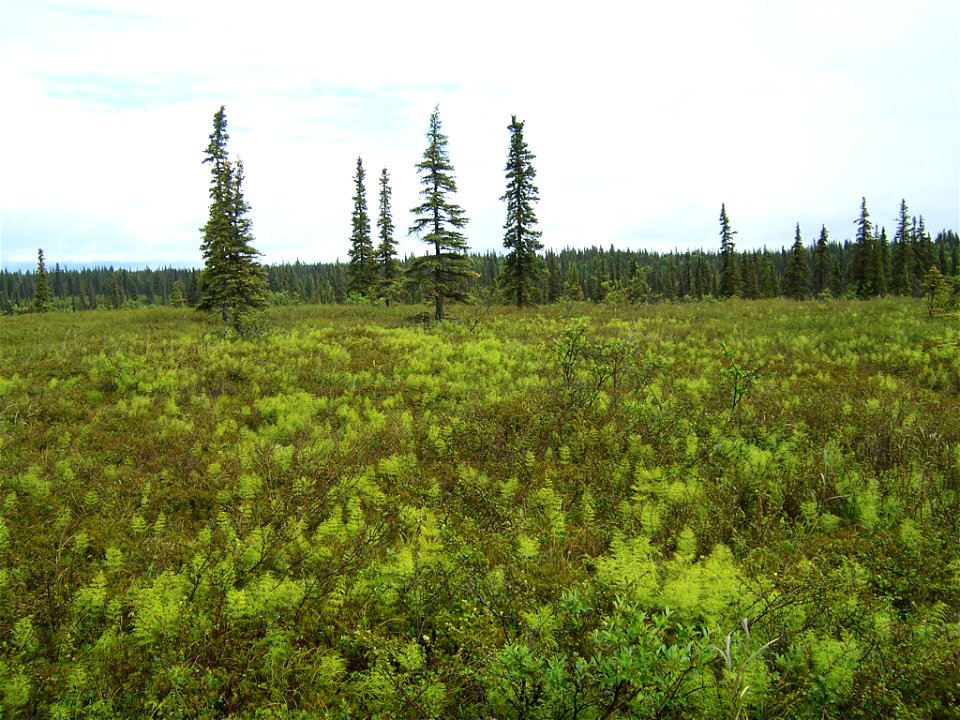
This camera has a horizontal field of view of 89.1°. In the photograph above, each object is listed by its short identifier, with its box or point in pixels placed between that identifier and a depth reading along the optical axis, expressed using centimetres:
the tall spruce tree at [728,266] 5925
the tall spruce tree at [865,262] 5625
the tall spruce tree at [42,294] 5675
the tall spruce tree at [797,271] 5955
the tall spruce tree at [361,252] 4422
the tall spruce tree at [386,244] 4228
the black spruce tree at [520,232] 3222
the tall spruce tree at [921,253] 7060
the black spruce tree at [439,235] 2473
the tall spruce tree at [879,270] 5638
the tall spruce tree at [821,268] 7654
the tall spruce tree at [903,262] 6175
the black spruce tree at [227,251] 2369
